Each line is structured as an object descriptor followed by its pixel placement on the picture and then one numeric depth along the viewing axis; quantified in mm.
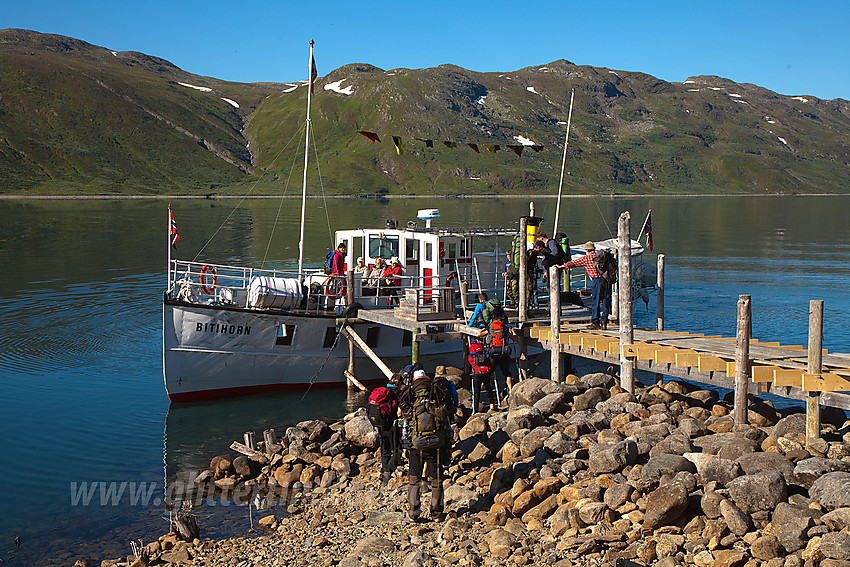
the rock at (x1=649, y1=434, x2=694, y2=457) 13500
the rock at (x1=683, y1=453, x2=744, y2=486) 12078
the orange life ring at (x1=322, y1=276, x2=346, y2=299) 24828
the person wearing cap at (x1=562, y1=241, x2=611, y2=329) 21656
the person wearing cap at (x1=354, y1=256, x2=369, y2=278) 26483
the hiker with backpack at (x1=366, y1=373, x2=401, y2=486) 14180
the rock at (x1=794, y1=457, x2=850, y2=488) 11938
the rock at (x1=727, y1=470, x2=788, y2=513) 11148
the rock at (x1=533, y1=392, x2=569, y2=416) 17344
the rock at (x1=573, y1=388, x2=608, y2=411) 17453
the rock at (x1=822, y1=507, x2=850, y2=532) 10547
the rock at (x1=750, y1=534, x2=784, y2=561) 10344
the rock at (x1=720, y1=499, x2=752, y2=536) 10914
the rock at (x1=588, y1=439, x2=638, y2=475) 13195
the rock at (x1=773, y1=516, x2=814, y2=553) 10410
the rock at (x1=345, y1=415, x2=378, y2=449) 17266
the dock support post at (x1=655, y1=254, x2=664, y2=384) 24672
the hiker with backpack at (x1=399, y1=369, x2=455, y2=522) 13164
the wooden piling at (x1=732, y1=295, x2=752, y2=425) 14961
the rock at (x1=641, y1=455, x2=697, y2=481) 12523
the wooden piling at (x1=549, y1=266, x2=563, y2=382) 19781
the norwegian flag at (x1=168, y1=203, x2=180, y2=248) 24231
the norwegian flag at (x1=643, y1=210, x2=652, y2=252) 31262
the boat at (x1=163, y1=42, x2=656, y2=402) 22938
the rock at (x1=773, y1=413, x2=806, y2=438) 14345
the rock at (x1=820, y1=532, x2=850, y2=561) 9875
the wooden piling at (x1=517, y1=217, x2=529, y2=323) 21856
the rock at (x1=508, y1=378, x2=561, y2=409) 18219
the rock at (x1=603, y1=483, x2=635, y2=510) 12180
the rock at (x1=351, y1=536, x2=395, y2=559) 11945
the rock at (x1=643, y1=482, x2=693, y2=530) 11469
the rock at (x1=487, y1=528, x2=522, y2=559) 11570
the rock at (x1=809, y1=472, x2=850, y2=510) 11070
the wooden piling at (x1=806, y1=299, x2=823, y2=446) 14102
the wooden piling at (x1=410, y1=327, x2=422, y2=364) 21672
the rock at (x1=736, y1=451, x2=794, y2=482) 12273
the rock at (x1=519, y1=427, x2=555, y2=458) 15023
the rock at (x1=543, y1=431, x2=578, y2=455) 14680
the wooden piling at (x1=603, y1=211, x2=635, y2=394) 17891
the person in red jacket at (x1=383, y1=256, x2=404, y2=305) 25234
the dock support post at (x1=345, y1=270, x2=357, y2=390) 23766
